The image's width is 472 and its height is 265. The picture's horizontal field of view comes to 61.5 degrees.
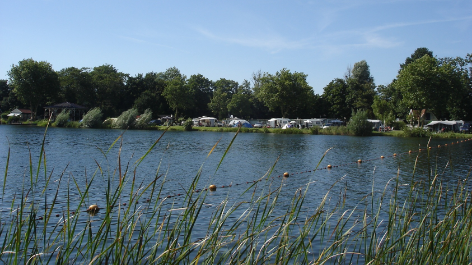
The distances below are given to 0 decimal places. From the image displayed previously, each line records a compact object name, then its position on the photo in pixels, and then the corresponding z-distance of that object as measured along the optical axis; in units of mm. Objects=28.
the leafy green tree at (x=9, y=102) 88688
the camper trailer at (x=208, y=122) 79125
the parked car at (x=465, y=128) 63166
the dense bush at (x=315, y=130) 63812
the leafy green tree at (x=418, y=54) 79750
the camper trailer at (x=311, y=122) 74250
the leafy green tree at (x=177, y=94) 81000
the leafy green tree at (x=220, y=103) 87500
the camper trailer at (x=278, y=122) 76562
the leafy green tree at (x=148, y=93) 84438
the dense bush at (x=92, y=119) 64312
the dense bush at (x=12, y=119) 75800
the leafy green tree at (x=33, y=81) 77500
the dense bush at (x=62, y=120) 64875
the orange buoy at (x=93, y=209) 9573
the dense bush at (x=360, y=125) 59062
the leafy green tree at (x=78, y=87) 82062
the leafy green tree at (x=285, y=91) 79500
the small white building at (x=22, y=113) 81988
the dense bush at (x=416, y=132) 57312
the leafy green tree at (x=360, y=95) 79188
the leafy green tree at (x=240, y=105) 84625
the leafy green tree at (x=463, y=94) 64325
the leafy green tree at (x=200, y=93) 91938
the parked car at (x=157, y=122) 76744
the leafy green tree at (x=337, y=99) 83562
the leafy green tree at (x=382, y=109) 72625
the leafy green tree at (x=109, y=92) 82188
